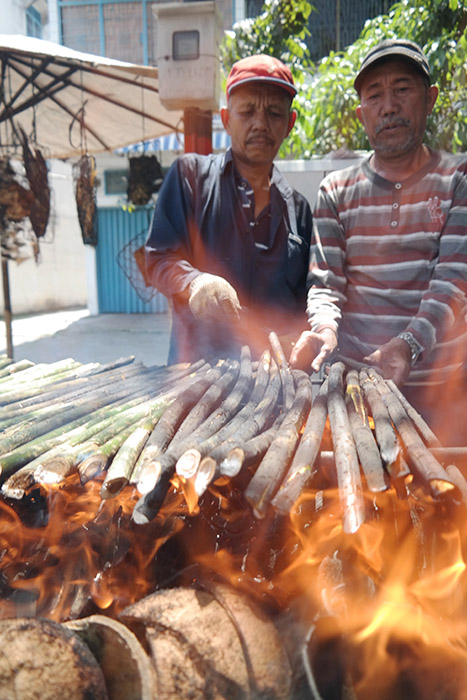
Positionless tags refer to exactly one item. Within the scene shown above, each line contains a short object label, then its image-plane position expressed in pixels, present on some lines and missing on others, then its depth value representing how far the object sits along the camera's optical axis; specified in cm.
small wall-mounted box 438
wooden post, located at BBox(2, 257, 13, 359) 629
